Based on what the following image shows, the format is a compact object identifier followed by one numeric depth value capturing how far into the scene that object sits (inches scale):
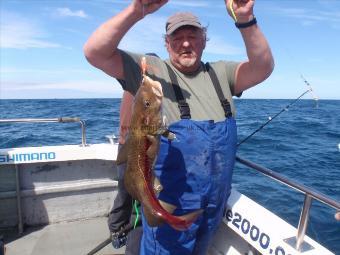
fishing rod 191.9
